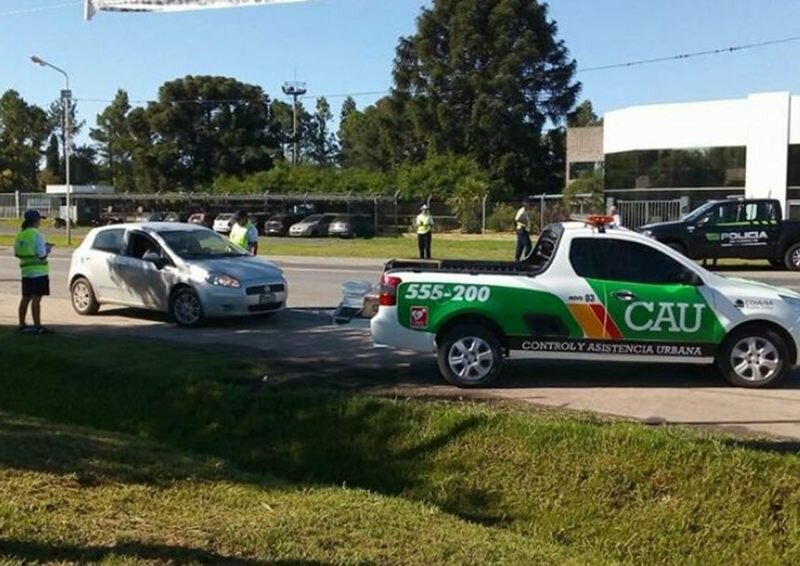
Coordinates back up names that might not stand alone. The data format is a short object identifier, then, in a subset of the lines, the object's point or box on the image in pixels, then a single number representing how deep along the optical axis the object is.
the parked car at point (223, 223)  49.42
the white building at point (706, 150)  38.56
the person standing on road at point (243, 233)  16.23
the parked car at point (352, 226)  47.34
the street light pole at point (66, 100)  38.72
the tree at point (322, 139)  139.00
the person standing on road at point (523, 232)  24.81
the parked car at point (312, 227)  48.00
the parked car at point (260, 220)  51.53
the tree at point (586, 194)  44.53
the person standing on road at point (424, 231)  24.92
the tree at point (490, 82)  64.44
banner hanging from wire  8.37
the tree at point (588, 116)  104.66
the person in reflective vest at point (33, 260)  11.65
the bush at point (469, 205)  47.75
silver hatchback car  13.02
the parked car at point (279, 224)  49.87
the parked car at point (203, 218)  53.60
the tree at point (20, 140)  106.94
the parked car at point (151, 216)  53.65
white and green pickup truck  8.84
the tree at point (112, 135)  108.28
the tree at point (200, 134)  79.25
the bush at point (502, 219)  46.38
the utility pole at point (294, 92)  87.44
